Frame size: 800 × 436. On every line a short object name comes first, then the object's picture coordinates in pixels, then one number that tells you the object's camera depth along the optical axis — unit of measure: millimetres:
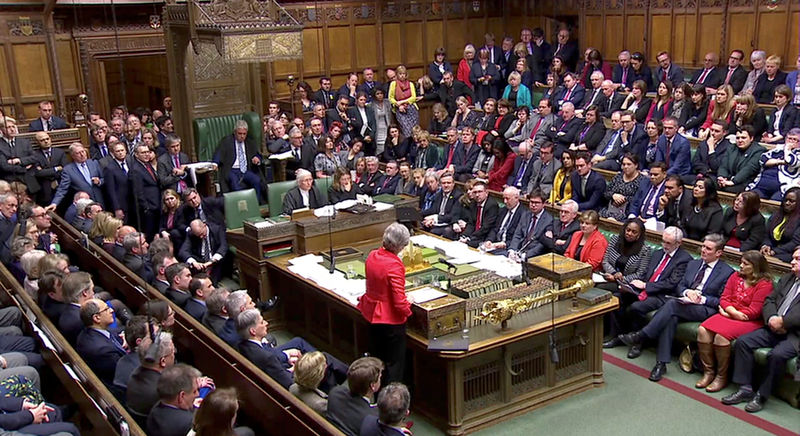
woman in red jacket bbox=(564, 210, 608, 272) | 6340
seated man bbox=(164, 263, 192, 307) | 5305
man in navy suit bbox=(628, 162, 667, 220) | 6969
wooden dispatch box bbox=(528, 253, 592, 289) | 5449
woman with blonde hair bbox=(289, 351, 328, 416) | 4062
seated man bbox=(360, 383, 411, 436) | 3561
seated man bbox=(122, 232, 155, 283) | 6059
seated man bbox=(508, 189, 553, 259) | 6883
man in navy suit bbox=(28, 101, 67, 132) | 10062
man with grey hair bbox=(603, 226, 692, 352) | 5906
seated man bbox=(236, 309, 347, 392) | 4422
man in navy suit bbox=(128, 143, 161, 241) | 8070
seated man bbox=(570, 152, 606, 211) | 7453
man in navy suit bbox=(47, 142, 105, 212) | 8156
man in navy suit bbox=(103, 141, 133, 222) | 8203
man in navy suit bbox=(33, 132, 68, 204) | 8602
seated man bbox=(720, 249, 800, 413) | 5070
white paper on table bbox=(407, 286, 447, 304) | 5141
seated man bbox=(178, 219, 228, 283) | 7242
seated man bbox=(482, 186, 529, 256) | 7078
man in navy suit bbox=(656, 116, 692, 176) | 7805
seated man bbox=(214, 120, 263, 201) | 8953
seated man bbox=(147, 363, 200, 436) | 3525
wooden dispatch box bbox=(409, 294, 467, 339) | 4949
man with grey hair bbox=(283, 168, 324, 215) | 7621
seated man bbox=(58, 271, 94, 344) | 4691
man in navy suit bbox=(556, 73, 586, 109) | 10422
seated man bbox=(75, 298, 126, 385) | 4387
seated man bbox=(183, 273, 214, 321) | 5160
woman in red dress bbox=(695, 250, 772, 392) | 5336
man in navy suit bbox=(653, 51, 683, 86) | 10227
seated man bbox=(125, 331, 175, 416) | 3887
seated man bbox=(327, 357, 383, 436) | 3838
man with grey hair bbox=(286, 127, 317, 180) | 9295
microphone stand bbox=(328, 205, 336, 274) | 6116
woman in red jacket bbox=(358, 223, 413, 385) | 4836
